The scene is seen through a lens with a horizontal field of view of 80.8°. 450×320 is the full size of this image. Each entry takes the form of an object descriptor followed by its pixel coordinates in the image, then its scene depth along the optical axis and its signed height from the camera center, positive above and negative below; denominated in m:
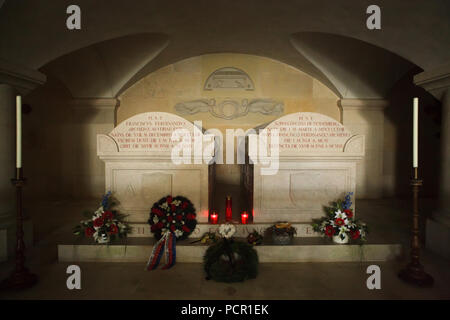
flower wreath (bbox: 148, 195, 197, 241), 3.64 -0.83
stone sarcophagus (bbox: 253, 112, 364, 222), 4.07 -0.17
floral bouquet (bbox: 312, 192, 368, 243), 3.56 -0.93
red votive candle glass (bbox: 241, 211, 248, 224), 4.00 -0.91
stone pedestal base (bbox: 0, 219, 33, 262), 3.56 -1.14
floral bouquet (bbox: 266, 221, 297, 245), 3.59 -1.03
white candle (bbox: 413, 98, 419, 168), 2.74 +0.23
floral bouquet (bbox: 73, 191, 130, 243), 3.59 -0.96
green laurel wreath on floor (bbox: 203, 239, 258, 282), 2.98 -1.22
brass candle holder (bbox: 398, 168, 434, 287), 2.90 -1.24
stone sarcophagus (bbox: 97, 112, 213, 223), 4.08 -0.11
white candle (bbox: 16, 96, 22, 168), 2.68 +0.25
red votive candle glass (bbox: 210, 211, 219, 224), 3.99 -0.90
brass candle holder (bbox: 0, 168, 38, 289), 2.79 -1.22
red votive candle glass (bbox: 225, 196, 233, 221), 4.20 -0.86
